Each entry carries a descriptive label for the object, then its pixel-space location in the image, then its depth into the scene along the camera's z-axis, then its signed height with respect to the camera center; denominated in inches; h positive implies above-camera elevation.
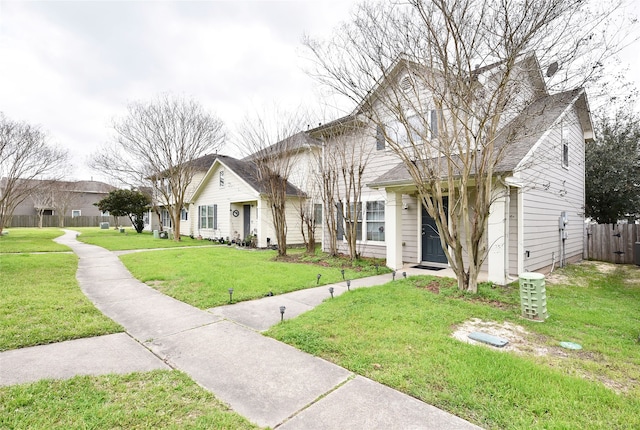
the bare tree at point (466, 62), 186.9 +105.3
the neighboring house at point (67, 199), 1302.7 +95.0
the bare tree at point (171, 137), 651.5 +180.5
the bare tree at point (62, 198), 1308.4 +96.3
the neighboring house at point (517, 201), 255.4 +15.4
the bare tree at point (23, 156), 604.4 +138.9
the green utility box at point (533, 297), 178.7 -49.3
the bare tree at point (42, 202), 1254.3 +82.2
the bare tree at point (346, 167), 379.9 +65.4
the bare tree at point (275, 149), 415.5 +95.9
